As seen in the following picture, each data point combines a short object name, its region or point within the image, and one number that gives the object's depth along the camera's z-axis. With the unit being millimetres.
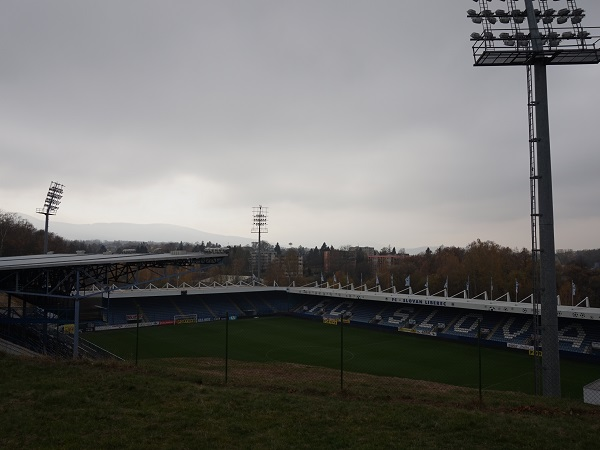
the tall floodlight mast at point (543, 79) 18047
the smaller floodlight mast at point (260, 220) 75812
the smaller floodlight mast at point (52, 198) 54688
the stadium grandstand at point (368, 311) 39212
